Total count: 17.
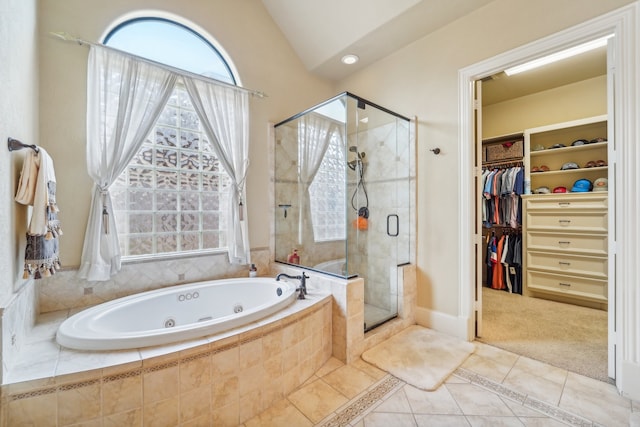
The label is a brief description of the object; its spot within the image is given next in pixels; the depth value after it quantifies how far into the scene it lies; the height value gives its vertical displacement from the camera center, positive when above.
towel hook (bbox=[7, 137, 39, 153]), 1.26 +0.34
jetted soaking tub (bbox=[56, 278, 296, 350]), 1.32 -0.66
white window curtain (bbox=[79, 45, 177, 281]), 1.94 +0.64
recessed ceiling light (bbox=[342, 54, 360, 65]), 2.96 +1.74
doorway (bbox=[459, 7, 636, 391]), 1.66 +0.57
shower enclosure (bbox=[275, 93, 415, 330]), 2.50 +0.20
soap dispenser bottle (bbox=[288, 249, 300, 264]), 2.85 -0.50
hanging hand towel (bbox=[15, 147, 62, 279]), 1.39 +0.01
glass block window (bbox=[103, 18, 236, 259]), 2.20 +0.36
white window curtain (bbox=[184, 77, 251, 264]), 2.49 +0.72
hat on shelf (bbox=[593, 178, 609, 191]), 3.03 +0.30
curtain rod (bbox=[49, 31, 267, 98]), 1.89 +1.25
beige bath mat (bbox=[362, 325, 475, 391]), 1.84 -1.15
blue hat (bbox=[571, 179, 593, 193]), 3.18 +0.30
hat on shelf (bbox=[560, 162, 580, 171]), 3.32 +0.57
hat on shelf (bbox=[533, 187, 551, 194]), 3.49 +0.27
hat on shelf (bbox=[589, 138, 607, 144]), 3.14 +0.85
